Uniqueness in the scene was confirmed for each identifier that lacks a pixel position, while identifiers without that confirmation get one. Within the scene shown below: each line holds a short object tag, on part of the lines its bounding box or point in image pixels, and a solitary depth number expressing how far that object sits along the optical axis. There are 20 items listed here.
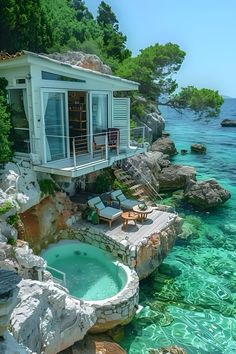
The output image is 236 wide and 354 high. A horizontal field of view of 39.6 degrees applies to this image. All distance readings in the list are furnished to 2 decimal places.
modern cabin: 13.78
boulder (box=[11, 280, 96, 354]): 7.75
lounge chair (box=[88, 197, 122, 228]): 14.87
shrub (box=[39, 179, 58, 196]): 14.06
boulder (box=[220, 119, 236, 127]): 81.88
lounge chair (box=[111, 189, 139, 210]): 16.59
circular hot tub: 10.95
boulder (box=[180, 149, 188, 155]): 43.09
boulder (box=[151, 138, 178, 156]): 38.56
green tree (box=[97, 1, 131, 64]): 40.08
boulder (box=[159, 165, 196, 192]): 26.05
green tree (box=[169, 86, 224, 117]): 33.44
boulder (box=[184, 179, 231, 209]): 22.86
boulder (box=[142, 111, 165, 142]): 41.08
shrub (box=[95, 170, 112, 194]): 18.12
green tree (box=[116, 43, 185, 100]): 33.12
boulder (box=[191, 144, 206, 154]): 44.28
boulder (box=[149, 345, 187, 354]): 10.25
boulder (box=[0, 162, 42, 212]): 12.25
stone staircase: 18.86
